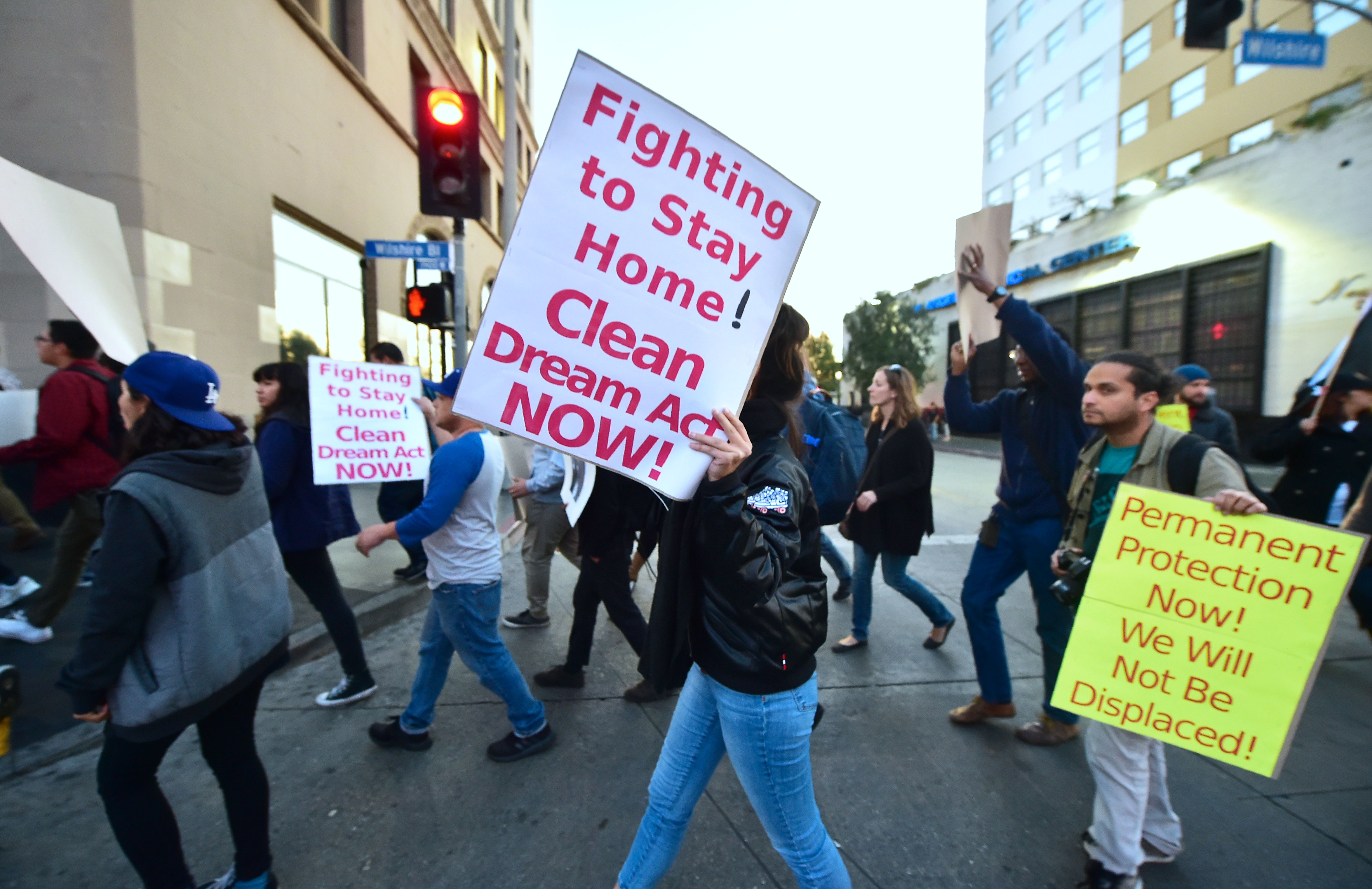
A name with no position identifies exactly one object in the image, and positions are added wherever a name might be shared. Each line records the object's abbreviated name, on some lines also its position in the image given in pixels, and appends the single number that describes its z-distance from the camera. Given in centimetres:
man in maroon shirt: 414
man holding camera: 236
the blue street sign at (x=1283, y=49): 712
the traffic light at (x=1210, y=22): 659
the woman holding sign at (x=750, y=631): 174
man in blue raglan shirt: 302
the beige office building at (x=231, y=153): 602
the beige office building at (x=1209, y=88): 1684
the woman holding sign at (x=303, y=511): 361
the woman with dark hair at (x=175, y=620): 194
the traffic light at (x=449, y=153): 607
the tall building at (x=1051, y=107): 2644
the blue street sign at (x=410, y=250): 672
